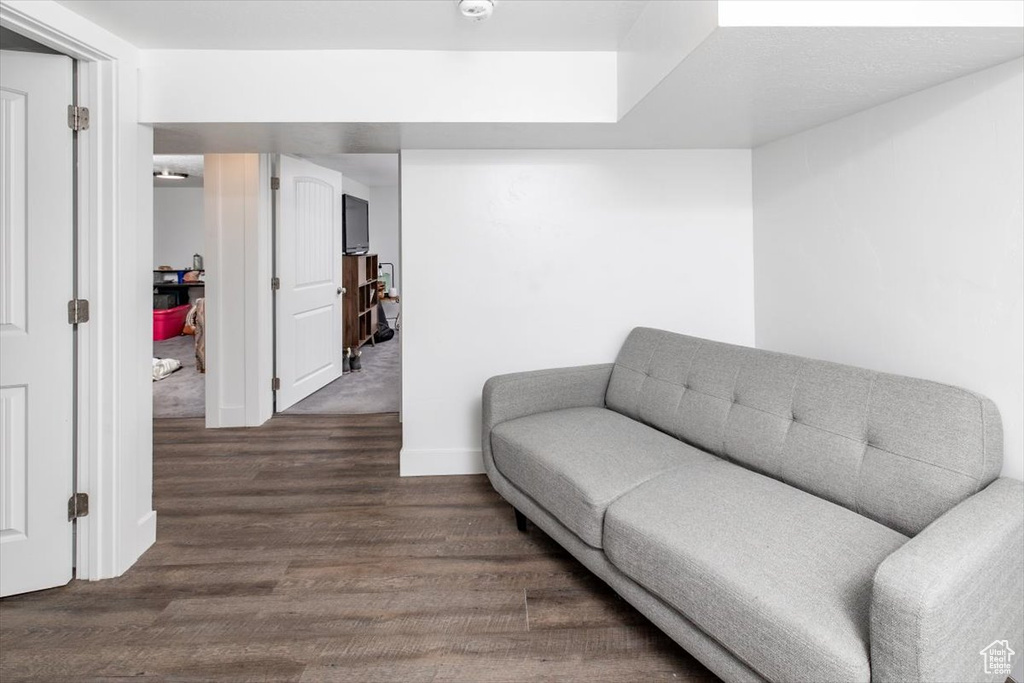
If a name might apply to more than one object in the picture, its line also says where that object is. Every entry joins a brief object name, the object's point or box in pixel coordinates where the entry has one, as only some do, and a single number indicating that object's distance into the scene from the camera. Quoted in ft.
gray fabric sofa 3.74
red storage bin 25.25
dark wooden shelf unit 20.26
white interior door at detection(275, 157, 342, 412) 14.33
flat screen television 20.20
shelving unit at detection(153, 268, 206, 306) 27.25
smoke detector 6.20
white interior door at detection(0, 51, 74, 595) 6.28
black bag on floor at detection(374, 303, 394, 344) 26.03
